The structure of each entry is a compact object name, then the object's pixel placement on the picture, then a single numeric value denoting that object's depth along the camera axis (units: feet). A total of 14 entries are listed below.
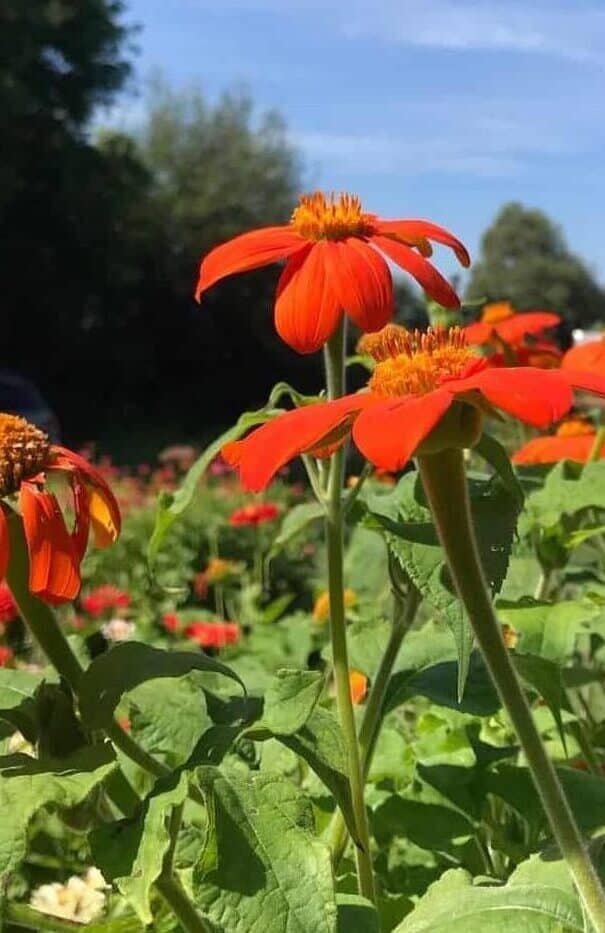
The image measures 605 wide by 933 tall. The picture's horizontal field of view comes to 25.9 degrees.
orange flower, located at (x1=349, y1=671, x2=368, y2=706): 3.75
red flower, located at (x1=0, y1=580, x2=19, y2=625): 2.41
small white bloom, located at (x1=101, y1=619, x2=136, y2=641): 4.44
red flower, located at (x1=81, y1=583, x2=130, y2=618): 7.76
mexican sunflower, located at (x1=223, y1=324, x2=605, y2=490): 1.50
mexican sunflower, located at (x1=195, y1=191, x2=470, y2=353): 2.16
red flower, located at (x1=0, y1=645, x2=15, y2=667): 4.96
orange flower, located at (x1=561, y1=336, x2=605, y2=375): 3.69
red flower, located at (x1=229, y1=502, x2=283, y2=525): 9.02
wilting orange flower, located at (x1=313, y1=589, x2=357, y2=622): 5.36
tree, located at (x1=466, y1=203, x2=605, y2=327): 69.67
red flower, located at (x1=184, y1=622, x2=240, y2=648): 6.59
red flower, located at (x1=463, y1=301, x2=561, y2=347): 4.21
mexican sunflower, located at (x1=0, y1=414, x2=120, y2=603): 2.00
